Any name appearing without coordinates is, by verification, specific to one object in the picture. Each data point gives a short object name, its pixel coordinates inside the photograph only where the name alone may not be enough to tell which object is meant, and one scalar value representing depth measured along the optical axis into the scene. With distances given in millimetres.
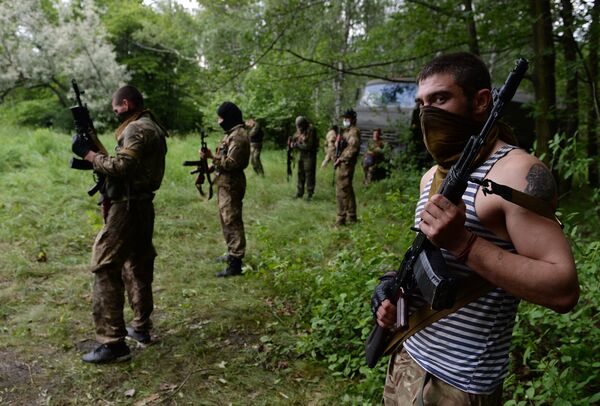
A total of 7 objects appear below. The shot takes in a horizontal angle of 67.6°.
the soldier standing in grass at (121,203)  3381
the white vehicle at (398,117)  9469
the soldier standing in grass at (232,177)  5258
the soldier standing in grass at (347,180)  7492
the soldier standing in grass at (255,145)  11922
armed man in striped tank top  1182
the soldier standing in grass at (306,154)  9781
